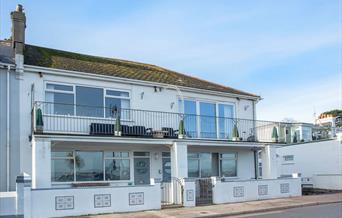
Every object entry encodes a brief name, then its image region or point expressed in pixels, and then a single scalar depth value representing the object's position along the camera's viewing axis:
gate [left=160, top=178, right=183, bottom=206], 19.91
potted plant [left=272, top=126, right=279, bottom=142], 25.41
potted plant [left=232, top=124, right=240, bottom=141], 23.96
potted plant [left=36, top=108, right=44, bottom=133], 17.50
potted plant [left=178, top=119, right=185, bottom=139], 21.31
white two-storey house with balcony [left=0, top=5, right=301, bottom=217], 17.52
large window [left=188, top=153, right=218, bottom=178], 24.14
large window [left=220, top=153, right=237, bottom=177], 25.38
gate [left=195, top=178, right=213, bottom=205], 21.08
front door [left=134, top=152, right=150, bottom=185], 21.73
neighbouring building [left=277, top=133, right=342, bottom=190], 31.06
